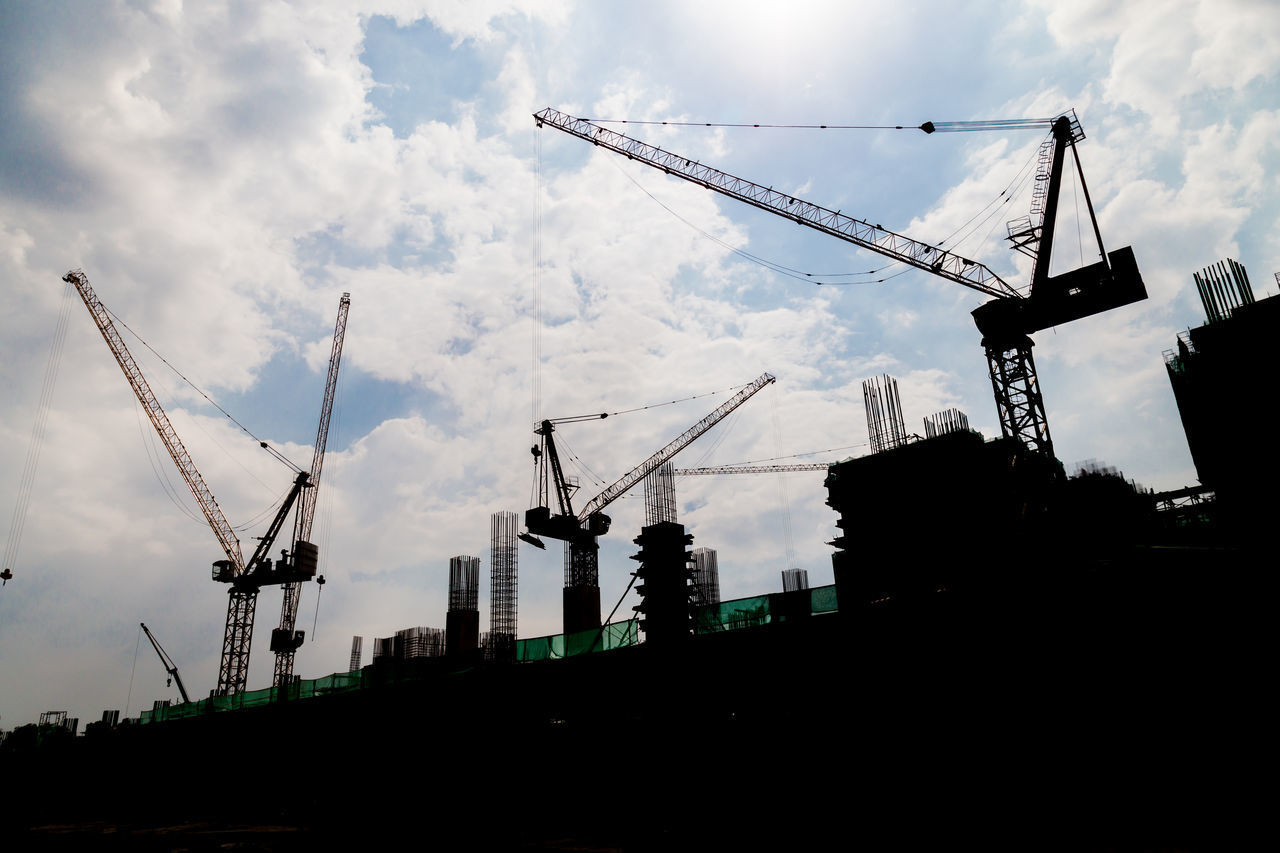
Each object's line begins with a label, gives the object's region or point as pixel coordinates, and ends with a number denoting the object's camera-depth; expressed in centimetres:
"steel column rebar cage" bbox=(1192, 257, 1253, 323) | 4891
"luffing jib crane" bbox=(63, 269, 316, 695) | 7844
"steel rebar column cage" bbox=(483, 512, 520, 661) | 6206
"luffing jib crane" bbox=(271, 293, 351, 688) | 8298
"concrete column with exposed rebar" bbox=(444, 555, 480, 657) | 6041
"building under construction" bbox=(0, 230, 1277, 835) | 1856
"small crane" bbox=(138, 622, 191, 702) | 11325
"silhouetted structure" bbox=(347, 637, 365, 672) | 8544
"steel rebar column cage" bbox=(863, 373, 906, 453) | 5175
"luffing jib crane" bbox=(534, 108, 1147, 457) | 4750
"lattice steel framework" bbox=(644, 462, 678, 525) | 6938
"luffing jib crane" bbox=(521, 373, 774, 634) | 6753
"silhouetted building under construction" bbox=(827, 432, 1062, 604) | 4488
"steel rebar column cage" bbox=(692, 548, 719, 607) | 6181
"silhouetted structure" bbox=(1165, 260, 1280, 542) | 4634
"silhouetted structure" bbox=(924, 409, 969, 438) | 5091
